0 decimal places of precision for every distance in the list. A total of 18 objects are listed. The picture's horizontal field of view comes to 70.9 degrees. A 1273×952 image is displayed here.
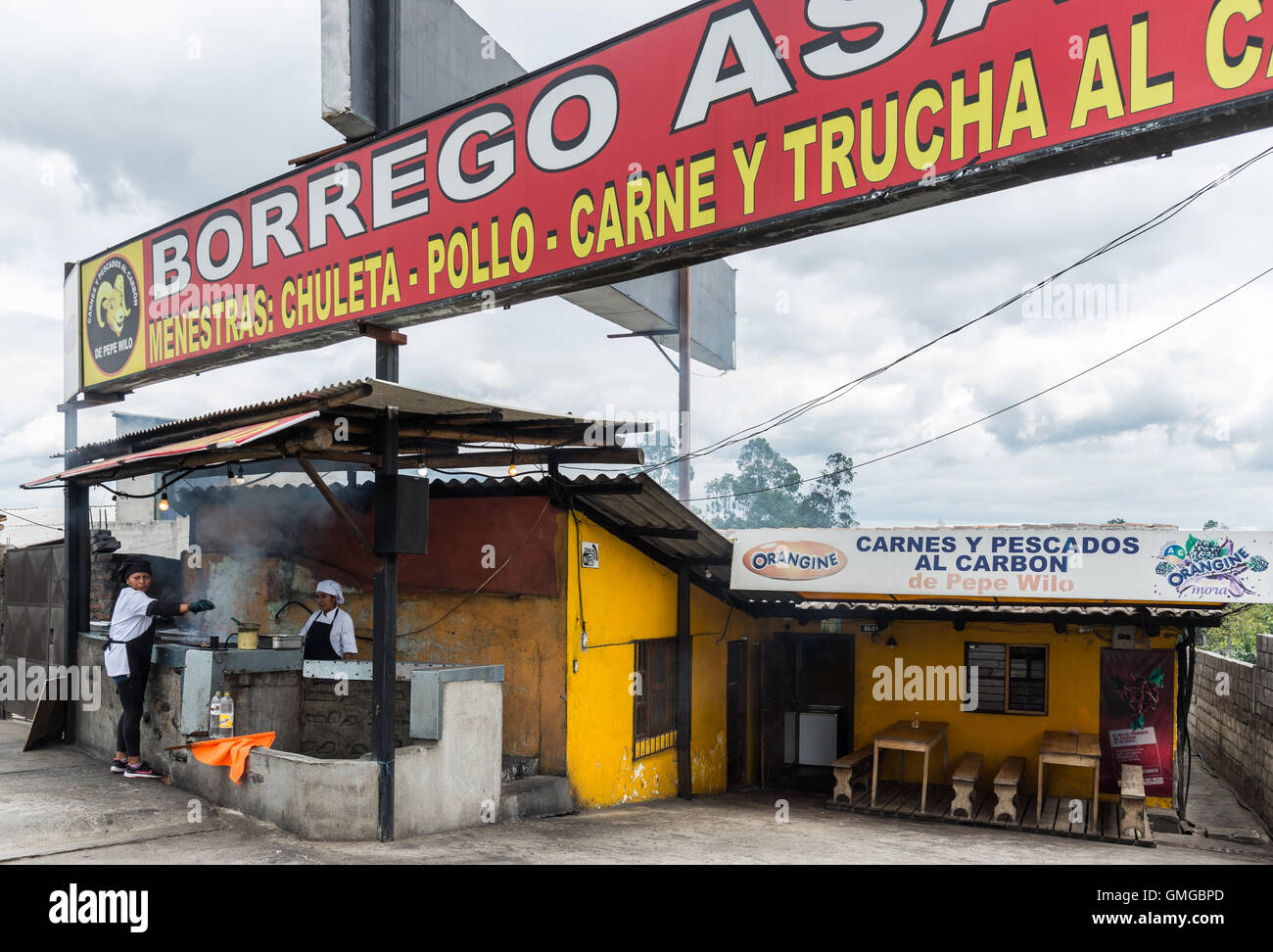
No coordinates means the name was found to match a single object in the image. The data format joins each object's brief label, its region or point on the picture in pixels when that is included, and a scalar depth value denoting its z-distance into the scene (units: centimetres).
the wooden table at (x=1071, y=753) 1162
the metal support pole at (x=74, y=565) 1073
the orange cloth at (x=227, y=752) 717
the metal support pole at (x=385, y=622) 684
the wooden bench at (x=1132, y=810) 1108
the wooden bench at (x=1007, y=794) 1157
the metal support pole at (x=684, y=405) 2045
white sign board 1077
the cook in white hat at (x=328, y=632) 862
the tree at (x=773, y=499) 7794
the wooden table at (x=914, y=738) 1220
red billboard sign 491
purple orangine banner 1289
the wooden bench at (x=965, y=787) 1198
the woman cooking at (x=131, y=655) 838
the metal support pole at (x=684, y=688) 1231
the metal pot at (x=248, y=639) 844
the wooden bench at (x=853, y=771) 1269
